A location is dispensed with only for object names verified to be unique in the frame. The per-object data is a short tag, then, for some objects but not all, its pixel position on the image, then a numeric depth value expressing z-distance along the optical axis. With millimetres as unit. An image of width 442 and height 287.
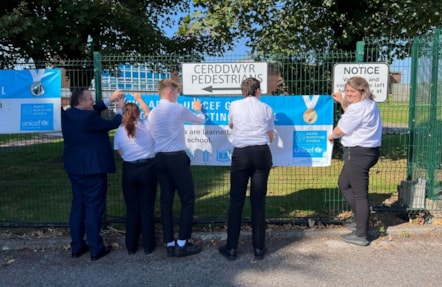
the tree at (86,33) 10616
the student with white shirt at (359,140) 4895
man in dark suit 4785
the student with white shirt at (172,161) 4777
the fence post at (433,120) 5547
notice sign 5430
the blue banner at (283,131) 5617
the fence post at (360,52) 5500
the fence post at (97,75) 5500
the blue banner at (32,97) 5668
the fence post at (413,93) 5555
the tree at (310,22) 10992
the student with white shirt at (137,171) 4828
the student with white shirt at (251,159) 4648
